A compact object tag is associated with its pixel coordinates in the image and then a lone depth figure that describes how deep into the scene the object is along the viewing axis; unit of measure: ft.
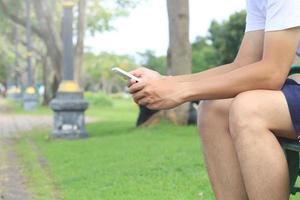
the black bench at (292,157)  7.96
